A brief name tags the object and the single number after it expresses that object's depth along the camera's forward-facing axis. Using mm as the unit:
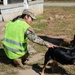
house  12305
